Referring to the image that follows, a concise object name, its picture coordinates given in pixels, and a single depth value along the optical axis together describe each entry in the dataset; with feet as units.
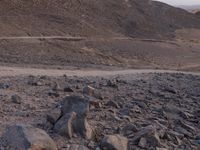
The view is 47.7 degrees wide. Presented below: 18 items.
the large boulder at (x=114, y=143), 9.42
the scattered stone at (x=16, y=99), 12.21
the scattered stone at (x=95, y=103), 12.09
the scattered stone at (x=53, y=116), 10.15
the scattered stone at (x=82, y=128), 9.83
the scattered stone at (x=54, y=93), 13.70
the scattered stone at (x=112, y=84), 16.62
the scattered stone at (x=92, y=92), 13.38
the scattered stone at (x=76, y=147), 9.34
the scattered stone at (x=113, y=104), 12.64
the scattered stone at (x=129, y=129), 10.62
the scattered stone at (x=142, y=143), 9.97
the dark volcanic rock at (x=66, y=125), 9.67
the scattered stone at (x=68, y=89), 14.72
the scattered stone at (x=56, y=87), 14.79
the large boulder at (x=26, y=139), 8.53
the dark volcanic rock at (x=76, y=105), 10.20
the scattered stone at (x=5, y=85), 15.22
